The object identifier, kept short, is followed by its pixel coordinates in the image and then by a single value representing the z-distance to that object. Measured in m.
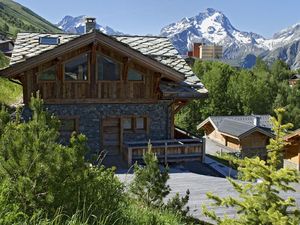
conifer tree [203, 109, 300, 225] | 5.77
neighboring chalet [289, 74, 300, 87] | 71.88
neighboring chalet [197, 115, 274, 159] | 34.97
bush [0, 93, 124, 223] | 4.21
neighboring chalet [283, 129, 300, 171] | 27.05
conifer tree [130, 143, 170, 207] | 6.55
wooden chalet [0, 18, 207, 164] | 14.73
